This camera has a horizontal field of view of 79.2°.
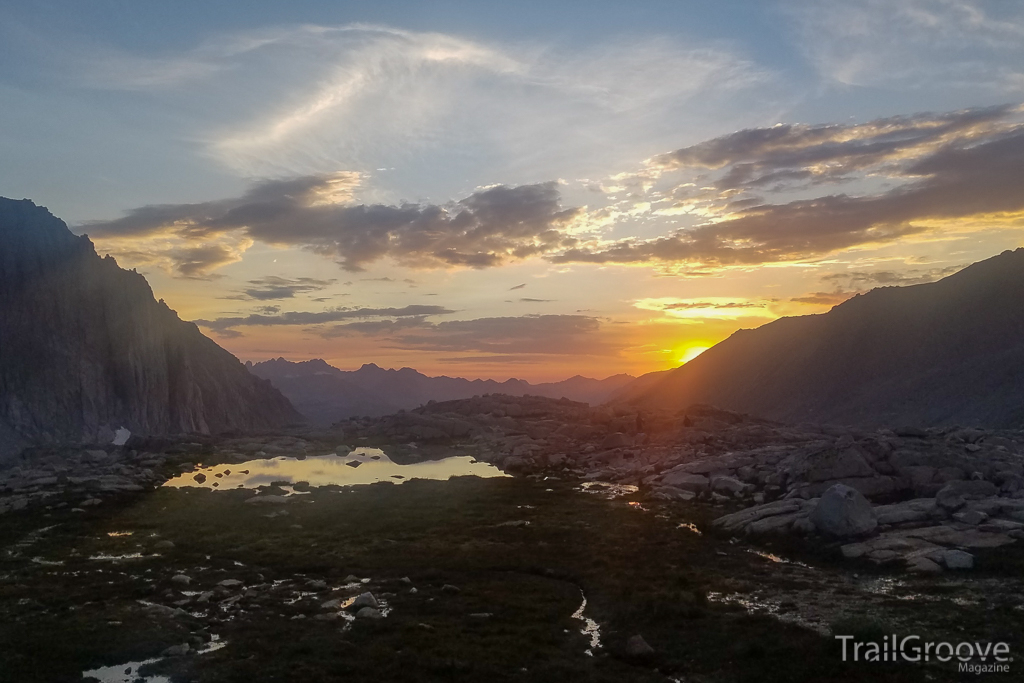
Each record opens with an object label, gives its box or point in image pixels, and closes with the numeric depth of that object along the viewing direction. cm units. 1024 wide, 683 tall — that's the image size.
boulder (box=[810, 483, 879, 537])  3797
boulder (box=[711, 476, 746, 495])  5478
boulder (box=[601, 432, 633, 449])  9088
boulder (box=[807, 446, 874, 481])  5099
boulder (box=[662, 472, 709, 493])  5781
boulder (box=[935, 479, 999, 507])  4234
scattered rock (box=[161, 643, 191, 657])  2286
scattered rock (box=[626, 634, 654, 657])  2319
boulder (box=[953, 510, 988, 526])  3659
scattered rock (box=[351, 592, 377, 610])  2809
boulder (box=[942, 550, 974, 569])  3048
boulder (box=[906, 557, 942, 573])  3041
